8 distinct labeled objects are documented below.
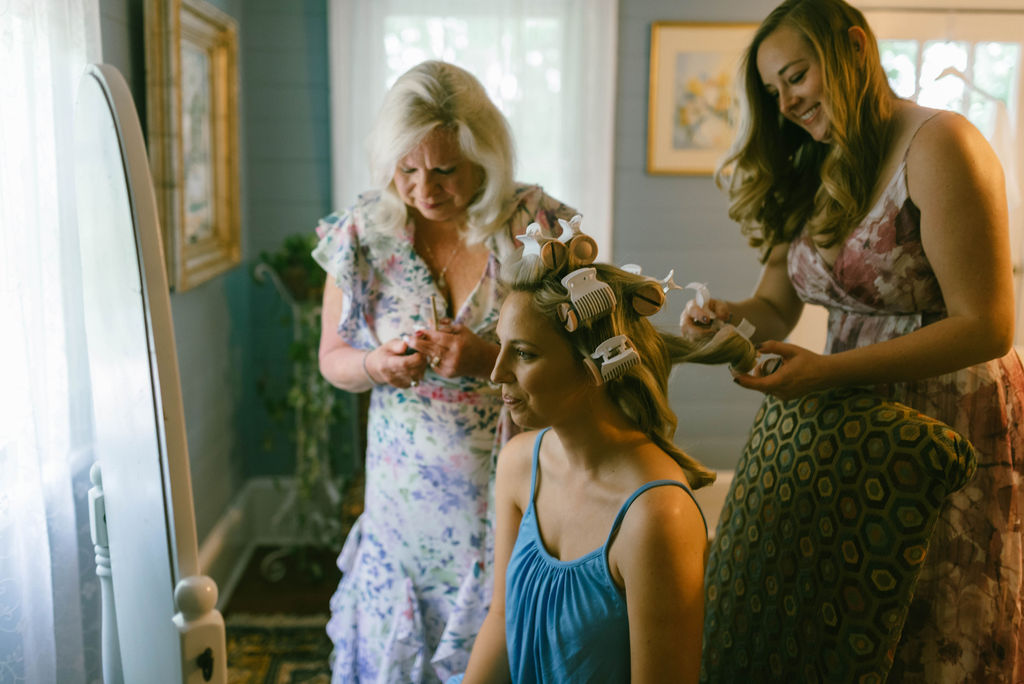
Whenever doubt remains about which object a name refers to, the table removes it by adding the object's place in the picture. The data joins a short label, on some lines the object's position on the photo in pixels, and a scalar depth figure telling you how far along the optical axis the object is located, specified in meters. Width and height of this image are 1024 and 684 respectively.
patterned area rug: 2.75
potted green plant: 3.25
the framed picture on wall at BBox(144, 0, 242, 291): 2.38
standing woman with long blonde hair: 1.27
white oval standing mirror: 0.99
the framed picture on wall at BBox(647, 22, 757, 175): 3.63
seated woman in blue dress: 1.10
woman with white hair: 1.65
